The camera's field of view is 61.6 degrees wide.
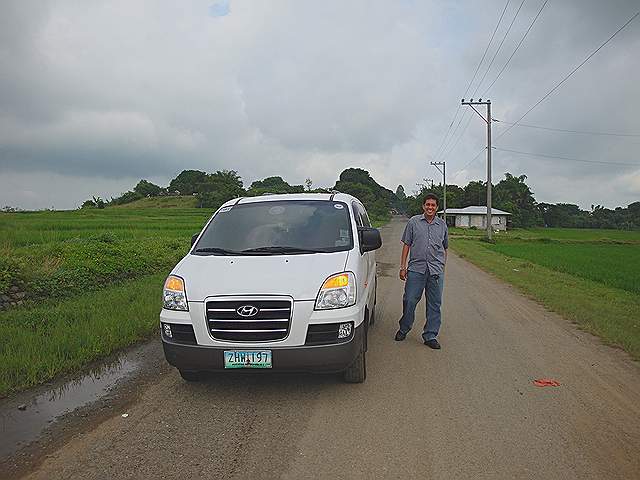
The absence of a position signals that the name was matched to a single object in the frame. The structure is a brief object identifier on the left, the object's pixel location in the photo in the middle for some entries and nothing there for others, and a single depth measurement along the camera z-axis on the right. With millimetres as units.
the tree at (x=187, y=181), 91825
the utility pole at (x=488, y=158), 36250
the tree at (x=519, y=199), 84688
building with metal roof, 76562
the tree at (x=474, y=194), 91000
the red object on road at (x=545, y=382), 5148
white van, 4520
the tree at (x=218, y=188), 62656
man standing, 6578
